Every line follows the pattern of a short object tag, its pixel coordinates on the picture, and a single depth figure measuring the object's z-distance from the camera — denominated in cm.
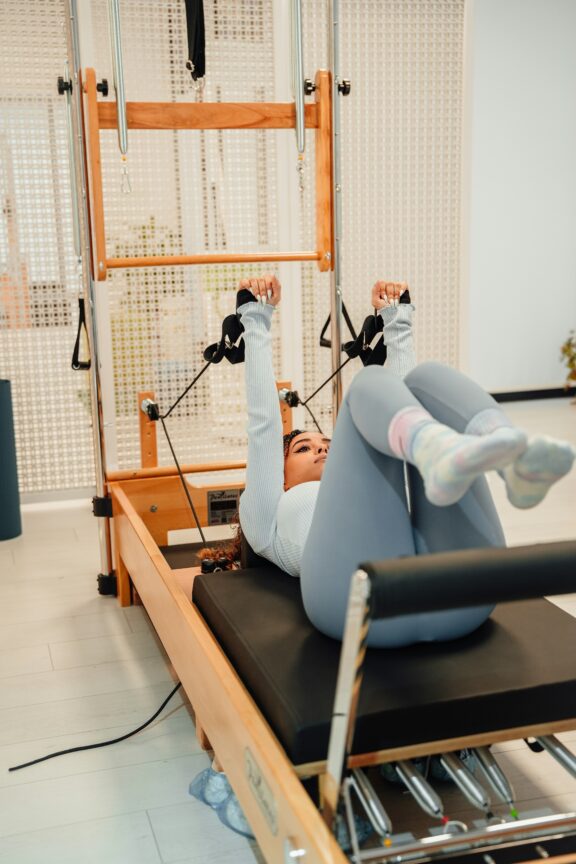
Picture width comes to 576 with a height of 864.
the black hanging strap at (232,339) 259
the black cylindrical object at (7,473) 410
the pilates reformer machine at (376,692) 121
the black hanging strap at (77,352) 313
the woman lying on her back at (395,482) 135
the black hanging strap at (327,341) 307
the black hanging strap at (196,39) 282
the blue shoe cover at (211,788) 202
